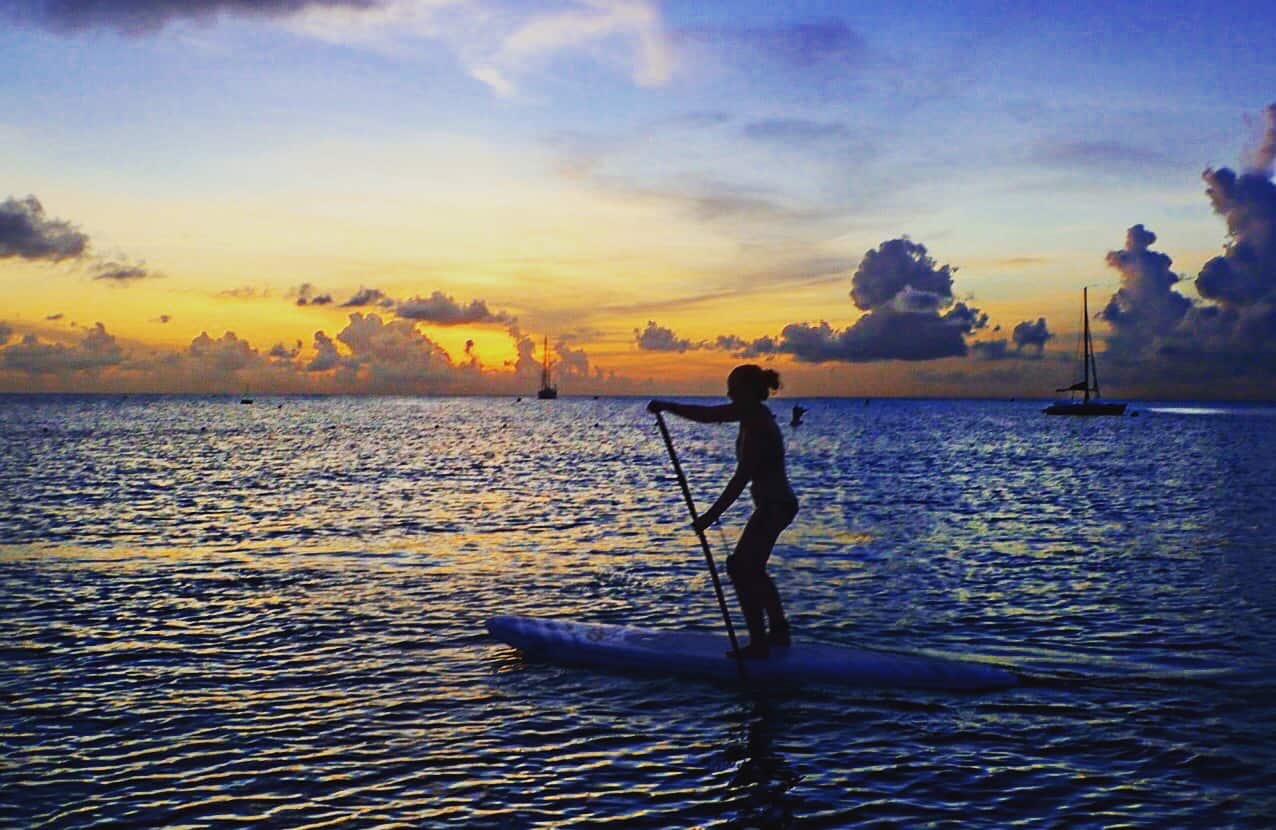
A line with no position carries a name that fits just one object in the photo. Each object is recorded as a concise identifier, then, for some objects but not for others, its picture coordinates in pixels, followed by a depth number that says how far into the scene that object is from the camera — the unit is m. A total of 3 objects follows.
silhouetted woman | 10.73
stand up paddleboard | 11.30
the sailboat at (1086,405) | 131.00
